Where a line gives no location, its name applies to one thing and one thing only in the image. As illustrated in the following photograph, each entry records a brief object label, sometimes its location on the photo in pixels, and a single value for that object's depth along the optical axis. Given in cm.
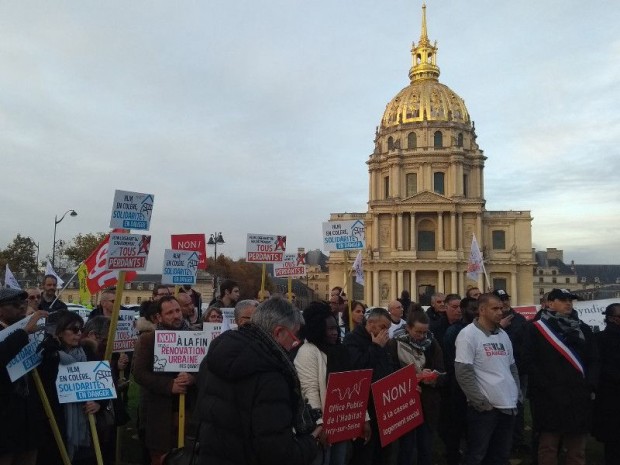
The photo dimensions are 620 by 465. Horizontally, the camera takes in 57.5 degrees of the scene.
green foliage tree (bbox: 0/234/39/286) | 5341
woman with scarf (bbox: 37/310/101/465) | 516
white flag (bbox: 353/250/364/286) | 2230
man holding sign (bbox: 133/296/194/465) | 572
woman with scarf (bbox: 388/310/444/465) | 647
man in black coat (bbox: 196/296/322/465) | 314
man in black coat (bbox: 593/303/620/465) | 679
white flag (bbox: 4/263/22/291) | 1331
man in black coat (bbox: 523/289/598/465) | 645
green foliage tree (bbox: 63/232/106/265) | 5664
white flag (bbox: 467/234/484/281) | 2314
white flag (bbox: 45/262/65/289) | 1727
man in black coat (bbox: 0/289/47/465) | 458
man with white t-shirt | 620
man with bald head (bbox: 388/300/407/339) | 1018
